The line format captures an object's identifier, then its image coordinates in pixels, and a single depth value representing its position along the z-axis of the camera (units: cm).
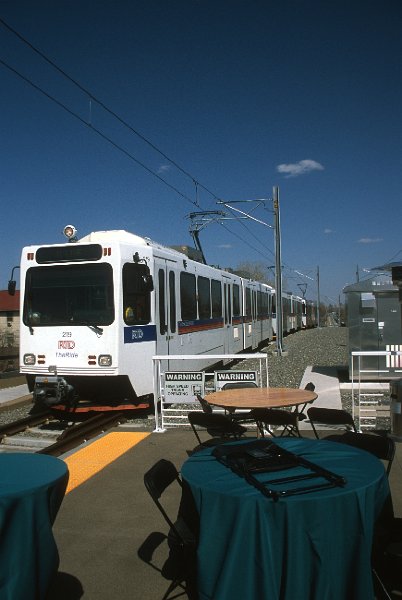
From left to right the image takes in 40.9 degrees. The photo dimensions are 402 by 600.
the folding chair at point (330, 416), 525
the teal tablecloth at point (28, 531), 267
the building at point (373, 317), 1310
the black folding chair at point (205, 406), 634
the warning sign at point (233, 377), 736
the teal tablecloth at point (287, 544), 261
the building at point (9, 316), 5988
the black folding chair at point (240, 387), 669
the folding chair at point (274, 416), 527
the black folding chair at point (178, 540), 309
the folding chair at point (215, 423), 551
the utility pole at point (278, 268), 2184
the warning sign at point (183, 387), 752
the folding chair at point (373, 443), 380
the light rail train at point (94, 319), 894
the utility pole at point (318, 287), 5736
